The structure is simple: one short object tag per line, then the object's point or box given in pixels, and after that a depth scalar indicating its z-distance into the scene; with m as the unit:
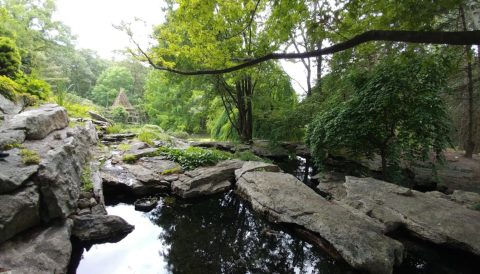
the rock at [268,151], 9.66
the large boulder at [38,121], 3.64
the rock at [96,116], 11.03
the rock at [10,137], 3.00
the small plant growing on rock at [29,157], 2.75
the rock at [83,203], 3.43
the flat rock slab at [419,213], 2.96
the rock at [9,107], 4.14
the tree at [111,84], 30.10
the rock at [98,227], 3.05
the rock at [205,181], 4.96
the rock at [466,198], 3.96
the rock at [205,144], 10.73
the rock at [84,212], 3.28
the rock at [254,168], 5.72
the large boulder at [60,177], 2.69
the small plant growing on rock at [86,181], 3.83
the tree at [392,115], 3.99
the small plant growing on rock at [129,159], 6.00
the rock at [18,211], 2.15
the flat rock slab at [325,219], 2.68
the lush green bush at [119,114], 18.00
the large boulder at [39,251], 2.02
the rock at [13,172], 2.31
